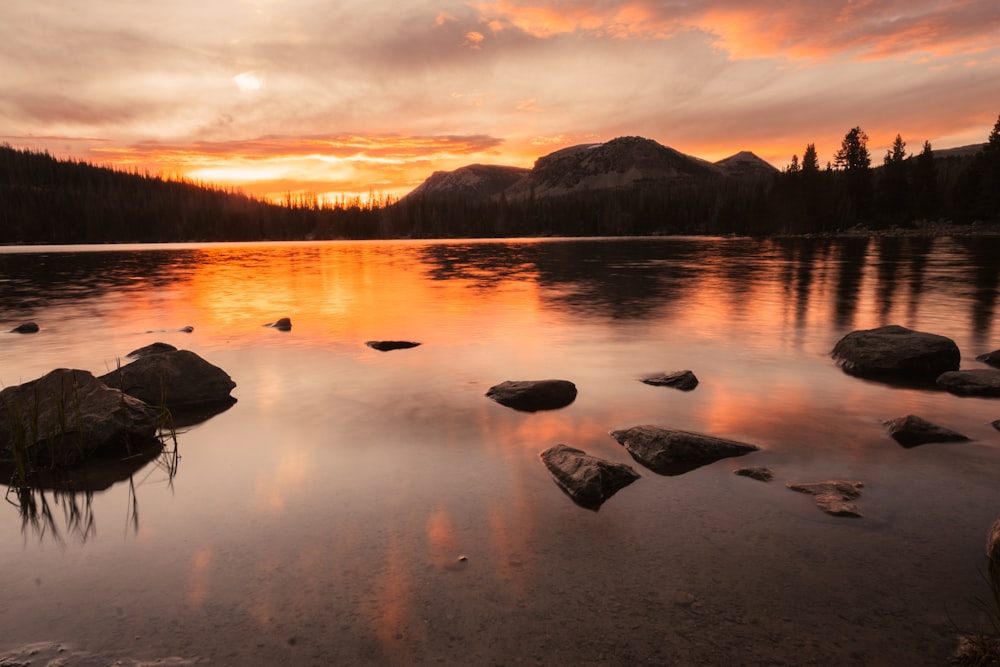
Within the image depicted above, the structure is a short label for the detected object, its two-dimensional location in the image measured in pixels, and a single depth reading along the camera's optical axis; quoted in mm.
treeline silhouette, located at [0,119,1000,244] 114331
